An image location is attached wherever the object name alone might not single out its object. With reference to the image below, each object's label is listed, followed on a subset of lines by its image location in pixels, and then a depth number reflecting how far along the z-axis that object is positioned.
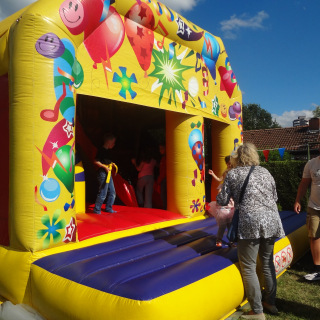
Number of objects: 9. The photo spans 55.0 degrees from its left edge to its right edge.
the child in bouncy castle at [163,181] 5.45
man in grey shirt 3.33
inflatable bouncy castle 2.20
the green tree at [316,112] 34.59
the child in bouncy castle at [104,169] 4.40
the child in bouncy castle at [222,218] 3.16
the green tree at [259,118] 48.69
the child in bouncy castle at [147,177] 5.27
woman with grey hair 2.36
